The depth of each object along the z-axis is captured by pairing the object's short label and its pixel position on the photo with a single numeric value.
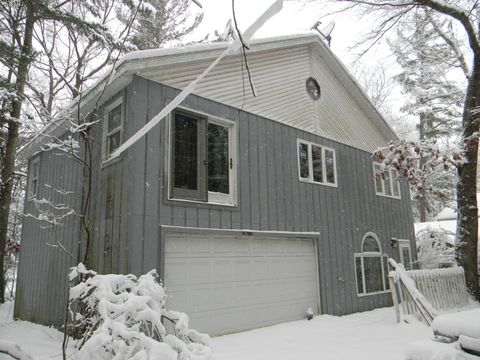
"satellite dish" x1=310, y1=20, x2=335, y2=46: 12.13
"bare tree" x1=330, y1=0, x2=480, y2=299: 10.35
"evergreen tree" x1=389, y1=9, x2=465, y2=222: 11.64
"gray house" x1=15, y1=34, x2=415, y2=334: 6.66
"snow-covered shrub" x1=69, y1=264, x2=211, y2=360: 2.56
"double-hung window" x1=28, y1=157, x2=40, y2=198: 10.96
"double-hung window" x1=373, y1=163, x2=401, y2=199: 12.65
